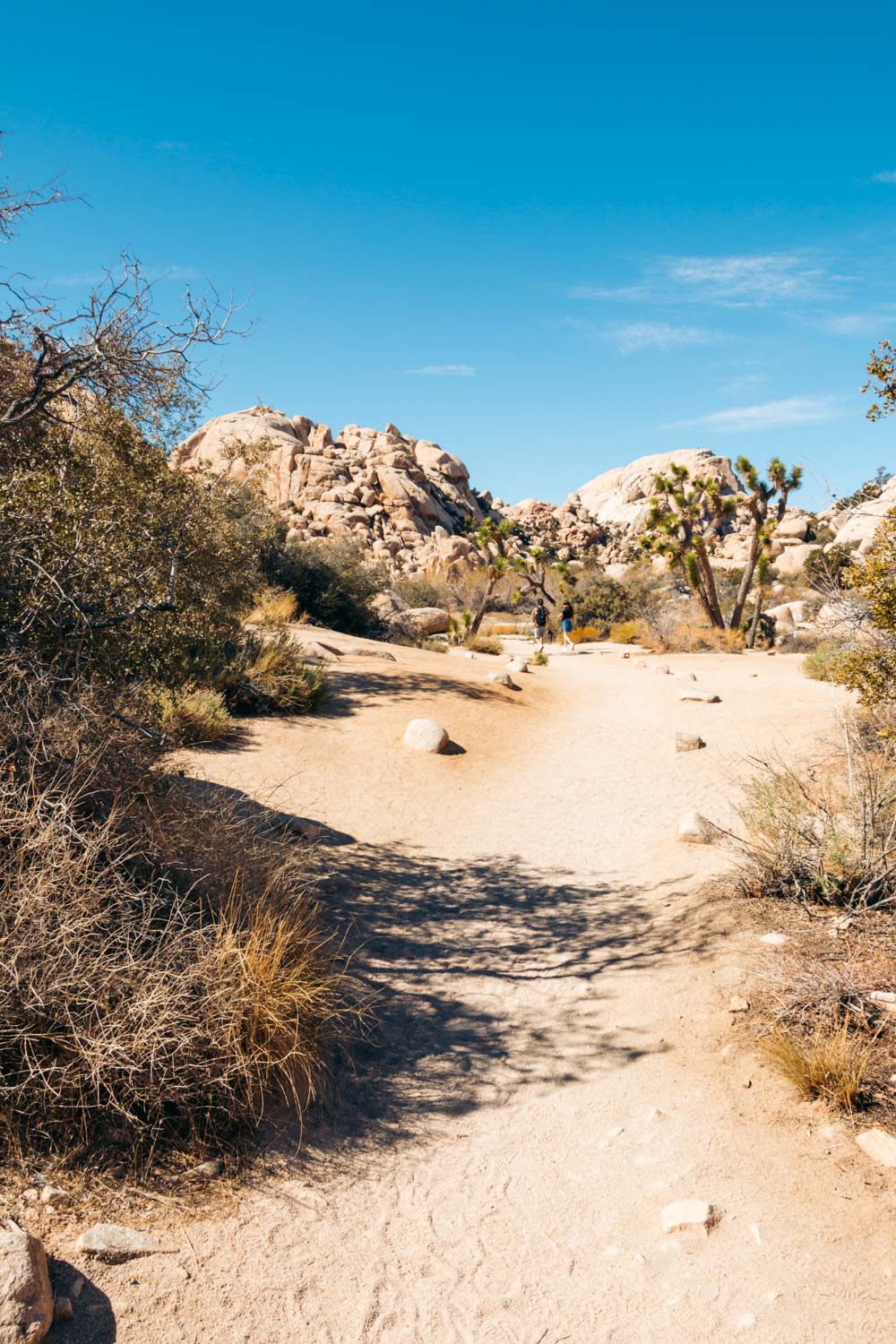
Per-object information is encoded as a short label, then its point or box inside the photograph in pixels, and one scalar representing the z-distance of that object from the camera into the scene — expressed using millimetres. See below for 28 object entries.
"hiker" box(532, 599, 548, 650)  25547
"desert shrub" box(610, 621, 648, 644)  30203
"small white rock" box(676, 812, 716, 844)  8453
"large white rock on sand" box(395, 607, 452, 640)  24781
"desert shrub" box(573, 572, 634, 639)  38281
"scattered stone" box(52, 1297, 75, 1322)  2857
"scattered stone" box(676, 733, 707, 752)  12359
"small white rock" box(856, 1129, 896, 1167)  3739
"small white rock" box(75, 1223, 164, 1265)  3123
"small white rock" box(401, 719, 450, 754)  11797
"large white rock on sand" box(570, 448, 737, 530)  99688
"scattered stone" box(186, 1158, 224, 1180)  3650
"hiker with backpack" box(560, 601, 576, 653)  27828
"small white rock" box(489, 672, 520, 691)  16531
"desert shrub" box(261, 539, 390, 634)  21258
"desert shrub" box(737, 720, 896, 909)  6020
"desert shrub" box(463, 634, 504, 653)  23828
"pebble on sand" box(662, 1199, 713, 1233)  3557
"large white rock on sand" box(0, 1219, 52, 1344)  2646
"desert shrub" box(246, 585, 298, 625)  16406
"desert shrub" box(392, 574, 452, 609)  32469
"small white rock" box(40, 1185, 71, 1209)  3293
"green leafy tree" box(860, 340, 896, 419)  5137
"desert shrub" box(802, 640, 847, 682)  16172
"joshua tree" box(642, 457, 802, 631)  27234
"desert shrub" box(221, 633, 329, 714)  11914
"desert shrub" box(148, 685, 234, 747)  9594
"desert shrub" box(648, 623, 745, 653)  26406
